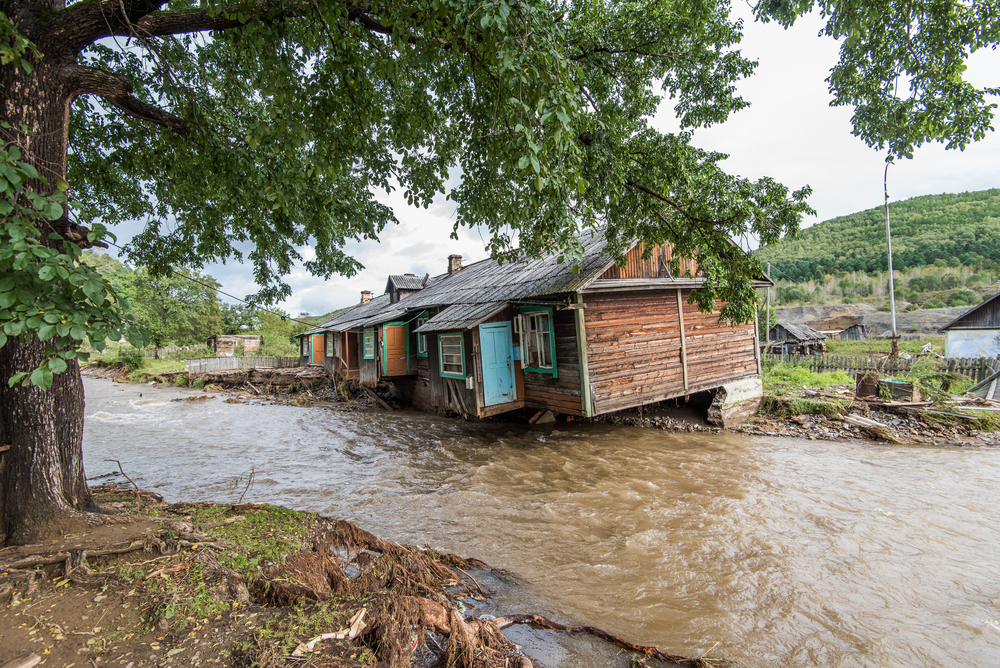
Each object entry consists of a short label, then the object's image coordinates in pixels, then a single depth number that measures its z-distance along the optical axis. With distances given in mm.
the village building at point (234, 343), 39281
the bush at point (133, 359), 34031
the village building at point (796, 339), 29297
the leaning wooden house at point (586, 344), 9984
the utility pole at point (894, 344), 15367
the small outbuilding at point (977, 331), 18031
